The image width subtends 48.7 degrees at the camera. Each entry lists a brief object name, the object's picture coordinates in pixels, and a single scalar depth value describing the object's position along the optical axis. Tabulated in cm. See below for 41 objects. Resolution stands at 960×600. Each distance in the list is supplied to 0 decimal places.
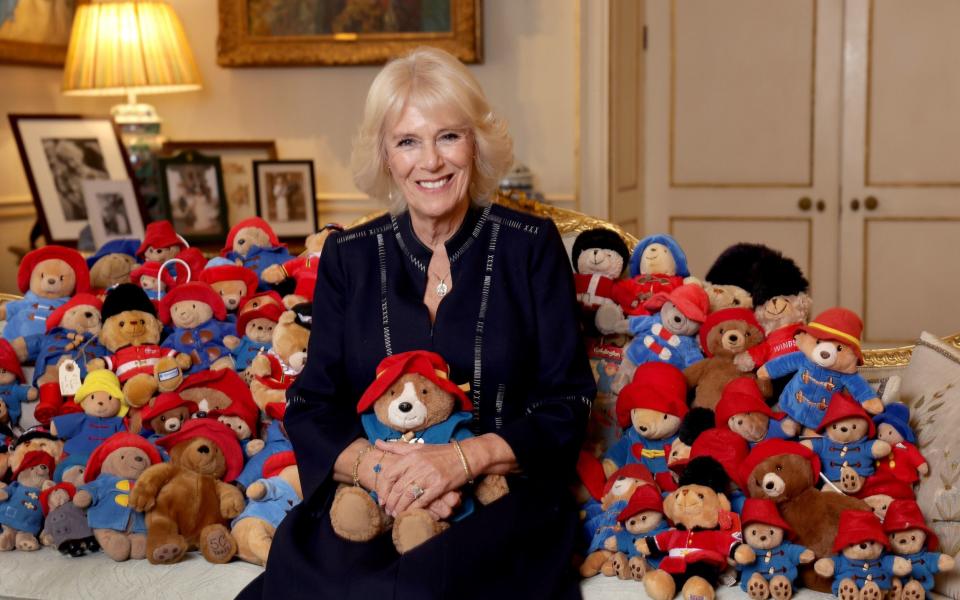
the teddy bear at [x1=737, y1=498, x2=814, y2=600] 187
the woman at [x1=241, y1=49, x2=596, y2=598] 194
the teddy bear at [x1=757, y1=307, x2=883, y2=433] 205
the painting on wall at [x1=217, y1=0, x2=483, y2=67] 459
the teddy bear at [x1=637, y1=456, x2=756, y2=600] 189
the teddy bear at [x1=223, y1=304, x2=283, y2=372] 259
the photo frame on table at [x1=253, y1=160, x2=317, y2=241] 457
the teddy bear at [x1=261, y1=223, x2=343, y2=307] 264
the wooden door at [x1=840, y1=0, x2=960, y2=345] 502
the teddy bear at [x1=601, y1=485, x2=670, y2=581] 200
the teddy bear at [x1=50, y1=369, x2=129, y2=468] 247
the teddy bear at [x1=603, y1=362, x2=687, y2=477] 217
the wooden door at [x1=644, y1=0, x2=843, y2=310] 515
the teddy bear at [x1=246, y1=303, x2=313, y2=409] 247
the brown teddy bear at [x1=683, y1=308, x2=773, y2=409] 221
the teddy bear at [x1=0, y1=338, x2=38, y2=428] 261
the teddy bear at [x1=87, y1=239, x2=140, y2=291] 285
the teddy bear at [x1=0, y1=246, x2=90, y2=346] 272
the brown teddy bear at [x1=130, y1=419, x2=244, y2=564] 215
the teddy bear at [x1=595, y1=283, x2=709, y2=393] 231
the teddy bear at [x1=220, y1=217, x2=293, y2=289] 282
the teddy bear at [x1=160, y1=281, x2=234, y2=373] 262
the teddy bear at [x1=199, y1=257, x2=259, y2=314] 270
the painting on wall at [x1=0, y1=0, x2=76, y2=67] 403
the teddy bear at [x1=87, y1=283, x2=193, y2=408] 249
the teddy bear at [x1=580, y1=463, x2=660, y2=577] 204
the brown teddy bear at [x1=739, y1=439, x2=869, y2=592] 191
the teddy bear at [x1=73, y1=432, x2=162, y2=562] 217
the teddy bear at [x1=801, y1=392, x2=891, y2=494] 199
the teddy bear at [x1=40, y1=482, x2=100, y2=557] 219
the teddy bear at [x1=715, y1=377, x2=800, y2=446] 208
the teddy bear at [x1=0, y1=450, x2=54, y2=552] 224
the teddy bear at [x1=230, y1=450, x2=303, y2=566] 215
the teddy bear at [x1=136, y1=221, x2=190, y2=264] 282
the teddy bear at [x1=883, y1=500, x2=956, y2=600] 181
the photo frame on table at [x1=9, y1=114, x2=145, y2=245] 408
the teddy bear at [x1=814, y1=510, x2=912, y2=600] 181
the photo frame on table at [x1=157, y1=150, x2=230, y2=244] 443
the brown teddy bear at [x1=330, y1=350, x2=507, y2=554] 194
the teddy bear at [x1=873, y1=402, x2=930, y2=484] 198
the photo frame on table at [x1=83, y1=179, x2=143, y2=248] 418
